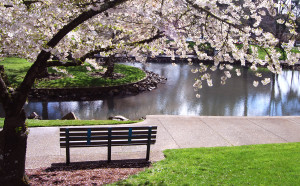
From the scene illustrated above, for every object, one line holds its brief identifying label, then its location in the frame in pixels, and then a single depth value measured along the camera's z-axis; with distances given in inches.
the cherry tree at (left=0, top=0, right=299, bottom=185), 192.9
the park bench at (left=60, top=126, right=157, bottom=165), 252.5
